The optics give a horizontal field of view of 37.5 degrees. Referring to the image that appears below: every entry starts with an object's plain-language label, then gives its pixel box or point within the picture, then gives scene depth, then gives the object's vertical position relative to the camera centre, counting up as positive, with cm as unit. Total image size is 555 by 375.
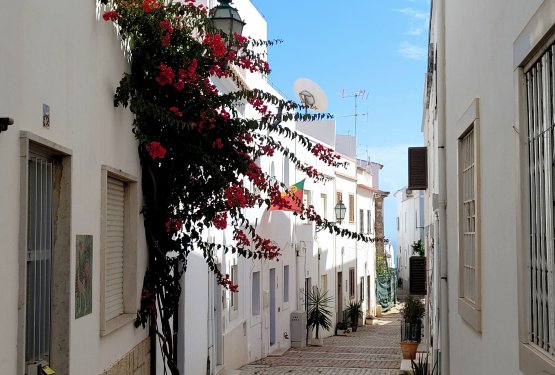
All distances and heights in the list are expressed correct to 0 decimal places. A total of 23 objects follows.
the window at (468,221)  597 +11
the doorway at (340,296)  3269 -248
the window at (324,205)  2980 +113
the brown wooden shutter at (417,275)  1783 -89
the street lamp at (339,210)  2819 +88
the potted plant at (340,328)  3088 -351
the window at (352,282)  3591 -209
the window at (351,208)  3544 +119
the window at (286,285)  2469 -149
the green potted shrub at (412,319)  2033 -212
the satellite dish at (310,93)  2794 +489
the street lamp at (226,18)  902 +240
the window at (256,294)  2017 -144
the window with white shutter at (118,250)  696 -12
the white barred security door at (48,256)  538 -13
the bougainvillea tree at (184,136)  787 +103
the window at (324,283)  2997 -176
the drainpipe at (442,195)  882 +43
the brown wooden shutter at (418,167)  1620 +135
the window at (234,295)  1722 -126
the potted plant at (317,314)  2658 -259
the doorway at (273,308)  2258 -201
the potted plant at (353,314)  3200 -307
